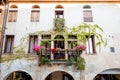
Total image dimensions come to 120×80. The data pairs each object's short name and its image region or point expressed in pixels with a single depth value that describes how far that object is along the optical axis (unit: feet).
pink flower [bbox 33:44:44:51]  22.83
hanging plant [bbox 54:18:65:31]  25.54
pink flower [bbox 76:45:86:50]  22.83
